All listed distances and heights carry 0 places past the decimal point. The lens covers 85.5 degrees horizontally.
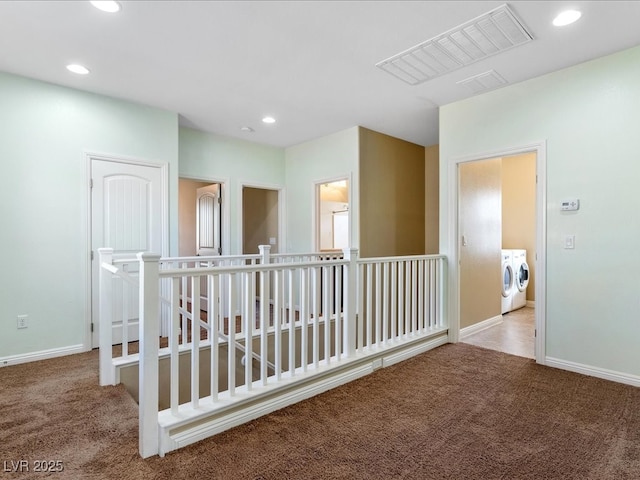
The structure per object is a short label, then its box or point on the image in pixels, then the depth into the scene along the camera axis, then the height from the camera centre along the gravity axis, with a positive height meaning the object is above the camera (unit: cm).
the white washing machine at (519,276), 521 -56
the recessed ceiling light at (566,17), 221 +146
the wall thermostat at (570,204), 290 +30
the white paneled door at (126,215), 350 +27
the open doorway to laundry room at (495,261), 390 -28
